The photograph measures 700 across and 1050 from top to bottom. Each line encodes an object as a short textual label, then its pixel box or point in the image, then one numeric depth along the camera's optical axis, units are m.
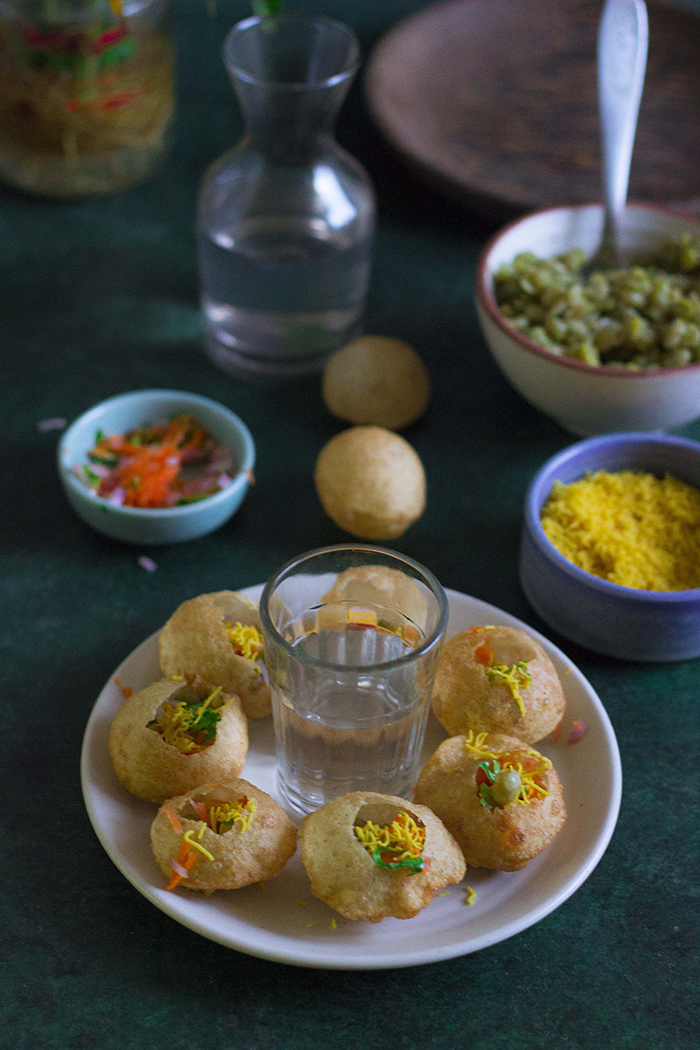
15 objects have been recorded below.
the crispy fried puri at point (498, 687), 0.92
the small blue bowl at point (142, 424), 1.19
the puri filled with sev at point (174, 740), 0.86
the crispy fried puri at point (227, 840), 0.80
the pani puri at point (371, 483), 1.19
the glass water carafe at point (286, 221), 1.38
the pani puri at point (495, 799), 0.83
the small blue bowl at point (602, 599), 1.05
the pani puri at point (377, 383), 1.36
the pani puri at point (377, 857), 0.78
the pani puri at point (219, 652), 0.96
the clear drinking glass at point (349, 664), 0.87
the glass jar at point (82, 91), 1.51
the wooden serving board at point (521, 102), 1.73
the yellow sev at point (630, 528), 1.11
